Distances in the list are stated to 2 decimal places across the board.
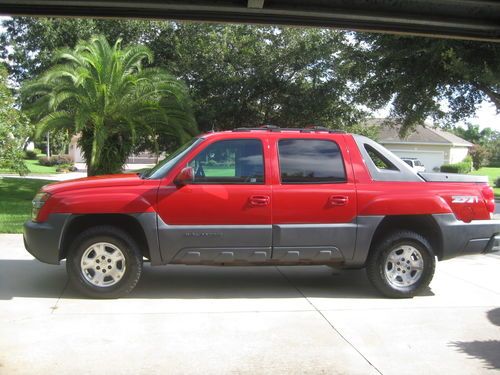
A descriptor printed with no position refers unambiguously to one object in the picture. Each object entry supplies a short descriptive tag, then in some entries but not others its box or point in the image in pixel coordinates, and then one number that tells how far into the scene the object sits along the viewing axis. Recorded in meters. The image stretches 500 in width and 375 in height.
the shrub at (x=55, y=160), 49.92
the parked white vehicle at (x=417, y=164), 41.95
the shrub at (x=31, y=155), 66.38
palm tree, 17.23
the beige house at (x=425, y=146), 50.88
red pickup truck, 6.56
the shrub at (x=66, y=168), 42.59
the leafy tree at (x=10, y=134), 16.52
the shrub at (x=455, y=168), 48.53
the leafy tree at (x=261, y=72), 25.67
